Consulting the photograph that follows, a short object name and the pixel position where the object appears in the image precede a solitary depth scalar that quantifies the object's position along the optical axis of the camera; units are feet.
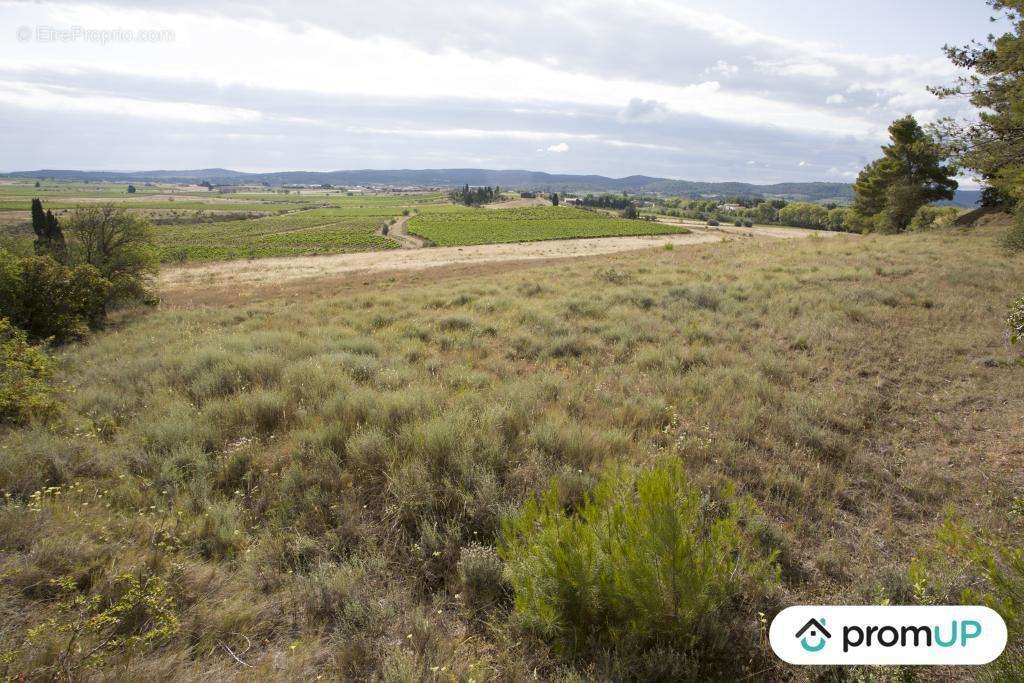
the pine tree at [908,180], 134.00
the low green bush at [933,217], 103.09
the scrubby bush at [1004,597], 7.62
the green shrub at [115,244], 80.28
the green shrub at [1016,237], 59.41
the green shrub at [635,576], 9.12
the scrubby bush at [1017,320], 16.25
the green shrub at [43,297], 41.18
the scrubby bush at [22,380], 20.24
